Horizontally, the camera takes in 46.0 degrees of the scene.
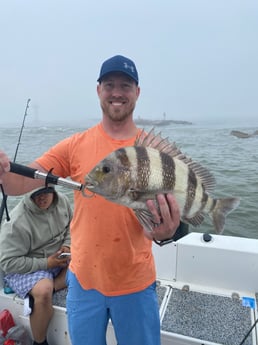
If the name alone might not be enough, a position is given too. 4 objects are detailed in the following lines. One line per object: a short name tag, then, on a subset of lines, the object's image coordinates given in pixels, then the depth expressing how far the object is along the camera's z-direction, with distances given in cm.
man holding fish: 177
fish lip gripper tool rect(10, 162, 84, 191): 160
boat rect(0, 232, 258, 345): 250
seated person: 262
